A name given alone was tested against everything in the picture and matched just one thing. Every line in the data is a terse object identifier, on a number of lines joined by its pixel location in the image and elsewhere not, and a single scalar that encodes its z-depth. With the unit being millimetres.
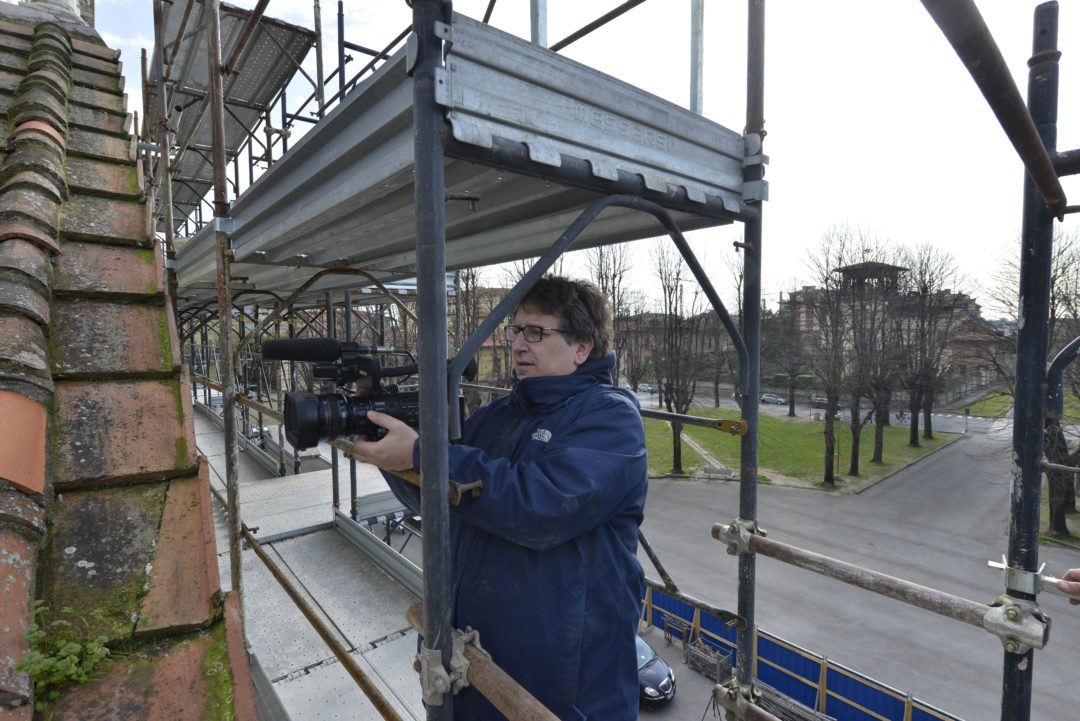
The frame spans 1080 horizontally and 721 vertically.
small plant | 1068
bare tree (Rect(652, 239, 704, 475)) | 19547
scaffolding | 1245
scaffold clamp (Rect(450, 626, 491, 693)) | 1373
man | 1360
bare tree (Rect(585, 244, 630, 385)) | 19984
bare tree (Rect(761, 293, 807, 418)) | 25822
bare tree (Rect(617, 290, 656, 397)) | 21906
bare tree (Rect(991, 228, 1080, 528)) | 12352
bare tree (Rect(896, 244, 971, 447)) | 20719
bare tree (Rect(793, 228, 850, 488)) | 18641
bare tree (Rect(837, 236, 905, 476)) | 19312
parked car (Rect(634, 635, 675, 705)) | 7375
